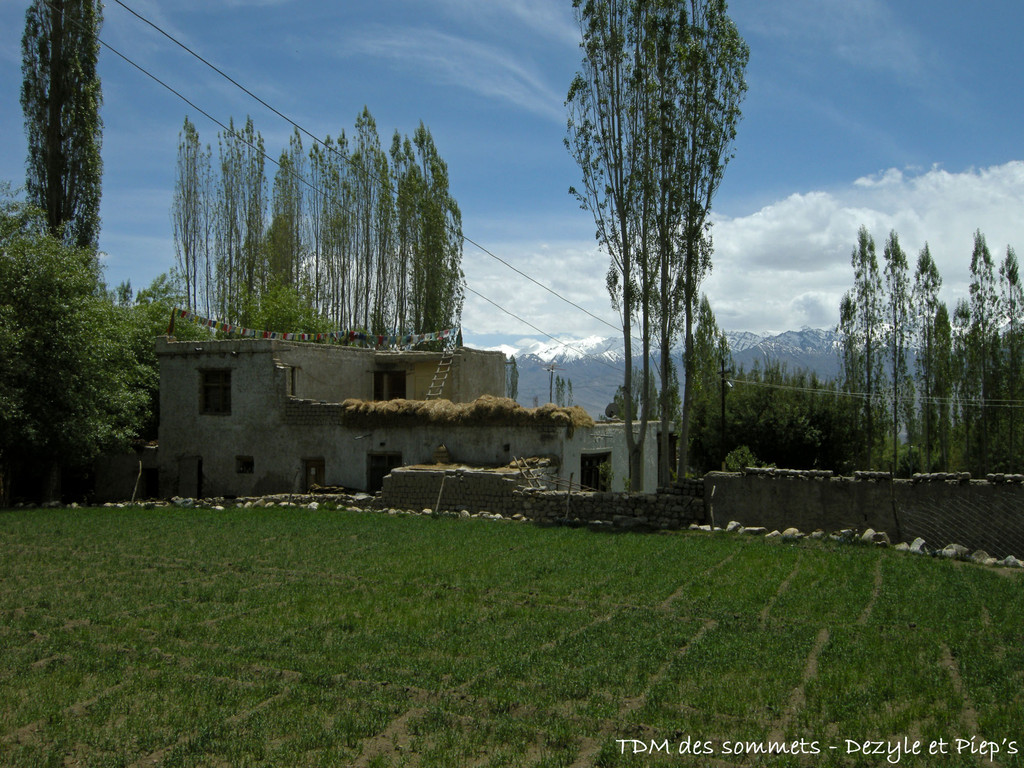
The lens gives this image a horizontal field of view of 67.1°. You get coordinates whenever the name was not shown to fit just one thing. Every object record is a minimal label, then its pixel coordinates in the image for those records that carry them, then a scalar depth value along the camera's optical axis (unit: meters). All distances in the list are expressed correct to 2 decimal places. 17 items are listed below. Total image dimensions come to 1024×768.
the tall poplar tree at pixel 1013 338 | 38.78
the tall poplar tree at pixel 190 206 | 42.81
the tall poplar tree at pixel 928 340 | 40.72
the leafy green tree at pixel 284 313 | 37.62
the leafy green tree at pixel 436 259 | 39.66
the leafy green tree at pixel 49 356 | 21.28
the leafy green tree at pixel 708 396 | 43.47
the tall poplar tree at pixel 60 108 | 30.44
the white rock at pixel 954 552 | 13.38
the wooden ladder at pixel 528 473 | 19.64
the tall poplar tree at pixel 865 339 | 41.66
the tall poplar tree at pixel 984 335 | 39.53
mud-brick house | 22.09
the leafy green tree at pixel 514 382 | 58.62
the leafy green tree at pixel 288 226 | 43.41
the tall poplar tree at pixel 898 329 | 41.53
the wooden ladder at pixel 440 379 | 27.20
